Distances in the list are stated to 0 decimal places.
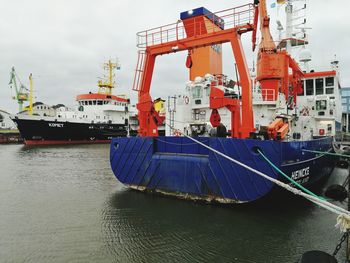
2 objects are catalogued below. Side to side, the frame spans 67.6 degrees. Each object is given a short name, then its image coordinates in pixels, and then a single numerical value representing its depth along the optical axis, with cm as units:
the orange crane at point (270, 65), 1066
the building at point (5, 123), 6313
